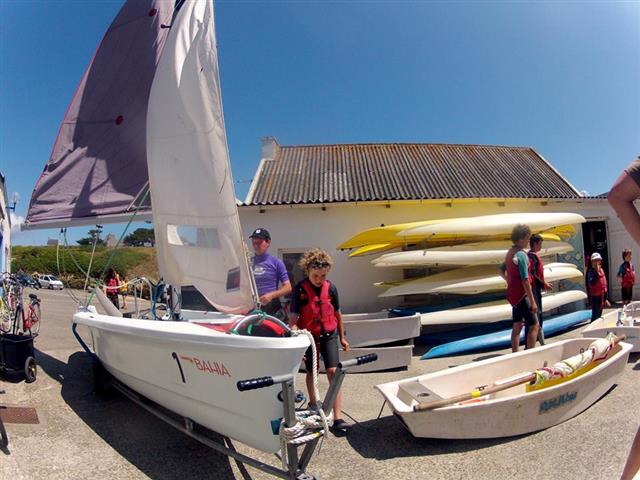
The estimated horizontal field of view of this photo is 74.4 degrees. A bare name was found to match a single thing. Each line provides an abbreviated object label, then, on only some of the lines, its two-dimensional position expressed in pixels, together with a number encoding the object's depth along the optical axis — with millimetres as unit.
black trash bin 4875
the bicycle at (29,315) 6059
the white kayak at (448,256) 7320
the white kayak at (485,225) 7457
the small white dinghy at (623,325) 5328
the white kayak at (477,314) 6961
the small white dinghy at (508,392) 3244
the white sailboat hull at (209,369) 2531
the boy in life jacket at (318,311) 3568
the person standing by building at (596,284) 7137
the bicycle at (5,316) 6657
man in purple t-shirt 4402
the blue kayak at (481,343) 6379
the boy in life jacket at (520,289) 4938
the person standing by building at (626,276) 8266
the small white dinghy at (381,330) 6094
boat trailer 2118
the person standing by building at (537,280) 5371
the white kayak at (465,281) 7199
